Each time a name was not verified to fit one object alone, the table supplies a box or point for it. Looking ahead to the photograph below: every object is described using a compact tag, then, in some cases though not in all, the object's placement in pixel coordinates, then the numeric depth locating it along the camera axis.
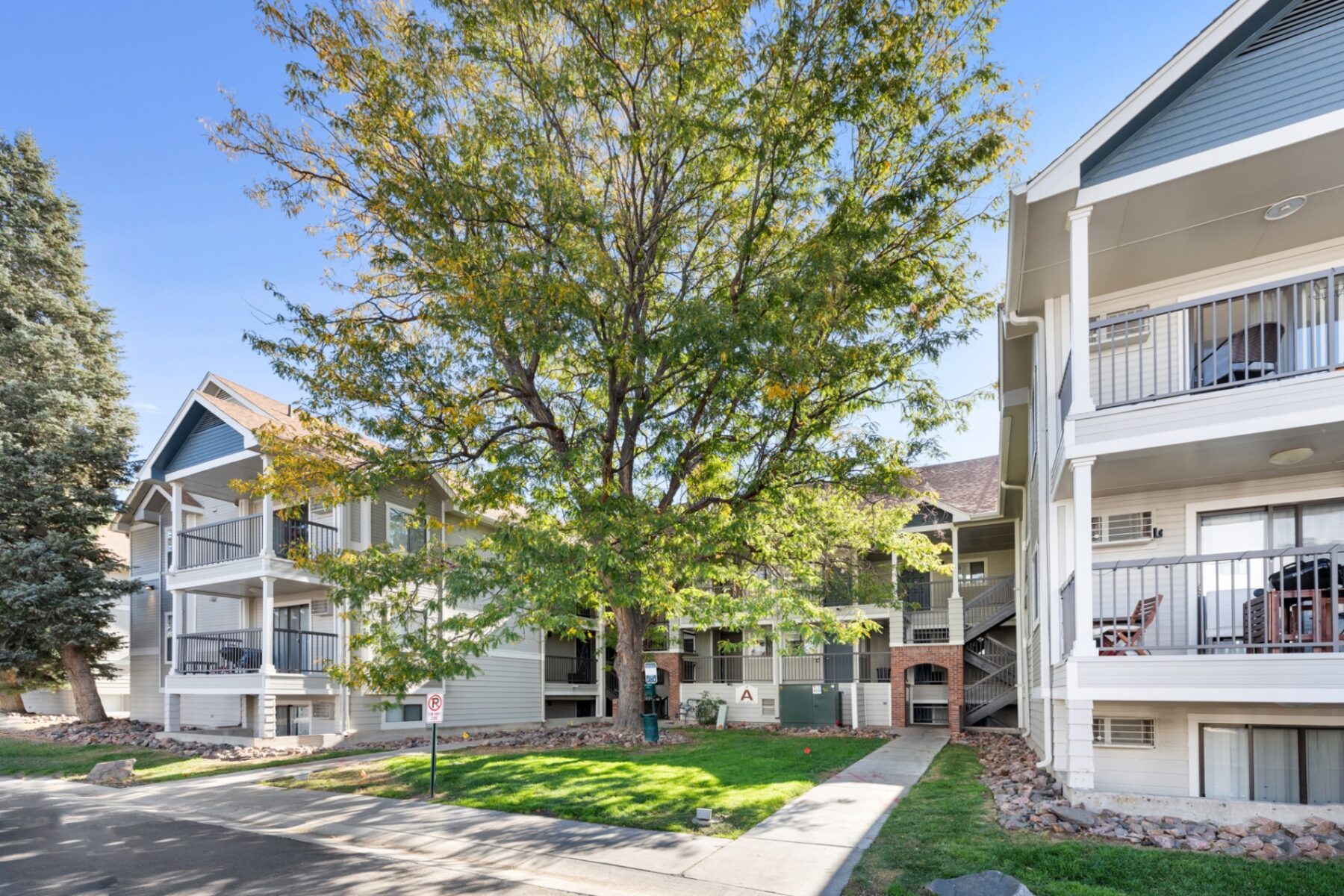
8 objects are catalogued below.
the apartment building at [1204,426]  8.24
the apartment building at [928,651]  21.44
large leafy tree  12.31
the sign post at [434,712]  11.50
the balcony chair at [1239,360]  9.04
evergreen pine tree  21.00
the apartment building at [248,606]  18.77
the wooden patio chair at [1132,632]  8.88
